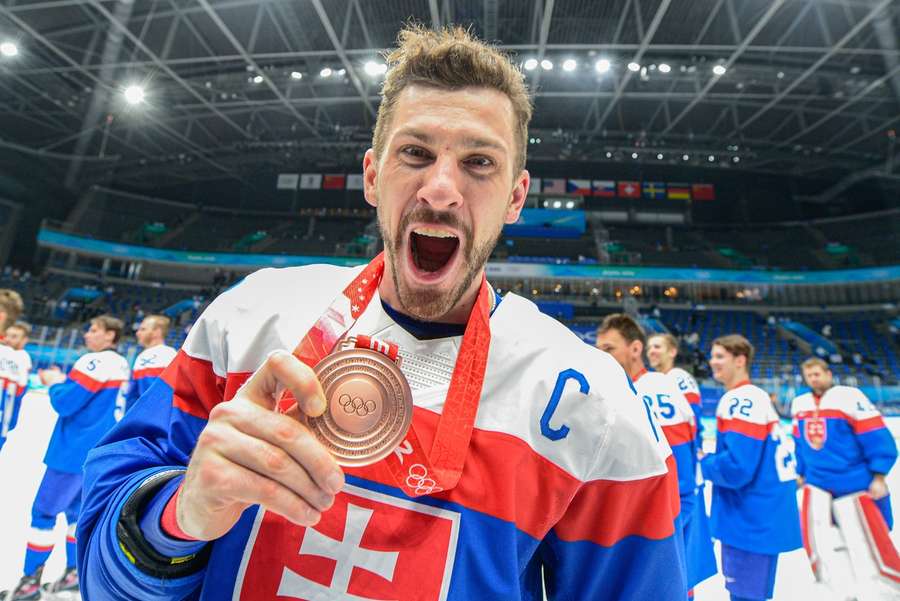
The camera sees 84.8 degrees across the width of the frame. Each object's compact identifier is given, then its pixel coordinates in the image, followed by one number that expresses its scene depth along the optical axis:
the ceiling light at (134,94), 16.03
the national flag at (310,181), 27.75
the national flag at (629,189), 27.20
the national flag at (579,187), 26.85
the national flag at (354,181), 27.15
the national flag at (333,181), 27.64
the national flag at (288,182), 28.11
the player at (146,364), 3.96
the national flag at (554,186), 26.53
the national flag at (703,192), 26.80
